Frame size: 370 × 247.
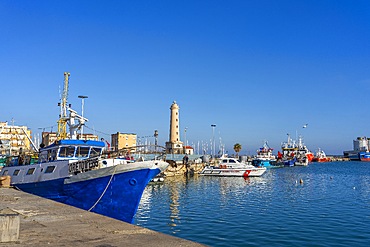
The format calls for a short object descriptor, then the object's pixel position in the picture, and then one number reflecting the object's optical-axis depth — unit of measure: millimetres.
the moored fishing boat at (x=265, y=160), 95206
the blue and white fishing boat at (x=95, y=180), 19750
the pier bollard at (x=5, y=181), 25344
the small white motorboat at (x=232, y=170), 59969
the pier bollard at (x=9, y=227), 7954
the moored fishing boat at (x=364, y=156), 177400
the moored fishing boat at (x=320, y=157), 168712
